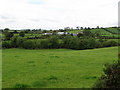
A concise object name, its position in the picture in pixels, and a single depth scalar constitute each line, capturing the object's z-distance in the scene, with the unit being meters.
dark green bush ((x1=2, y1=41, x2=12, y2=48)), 81.09
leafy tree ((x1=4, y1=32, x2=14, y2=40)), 97.10
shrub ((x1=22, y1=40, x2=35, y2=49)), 80.31
